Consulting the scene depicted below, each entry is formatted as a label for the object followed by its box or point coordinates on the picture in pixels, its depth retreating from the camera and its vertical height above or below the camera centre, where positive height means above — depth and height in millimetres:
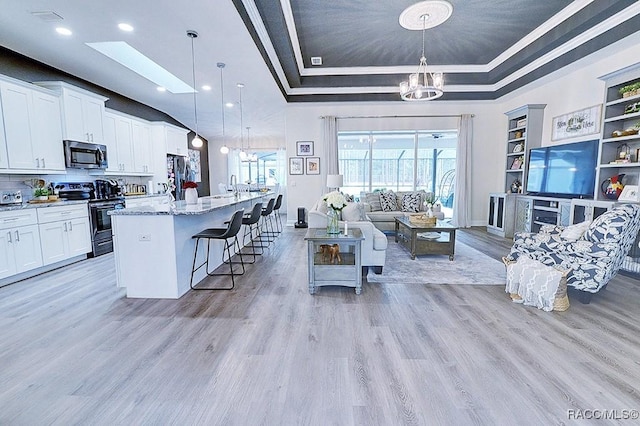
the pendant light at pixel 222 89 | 4657 +1816
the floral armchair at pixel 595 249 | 2719 -668
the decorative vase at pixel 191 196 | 3766 -191
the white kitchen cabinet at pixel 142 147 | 6223 +731
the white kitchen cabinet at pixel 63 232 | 3916 -714
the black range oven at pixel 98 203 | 4668 -353
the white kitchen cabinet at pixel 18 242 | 3422 -733
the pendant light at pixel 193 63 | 3605 +1793
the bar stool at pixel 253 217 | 4285 -543
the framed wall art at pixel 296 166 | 7484 +369
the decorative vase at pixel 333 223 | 3329 -476
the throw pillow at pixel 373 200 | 6473 -432
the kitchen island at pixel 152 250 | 3055 -718
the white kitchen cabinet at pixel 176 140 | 7114 +1036
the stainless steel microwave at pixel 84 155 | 4547 +426
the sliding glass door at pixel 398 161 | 7512 +498
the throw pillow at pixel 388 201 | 6418 -452
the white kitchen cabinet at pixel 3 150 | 3650 +388
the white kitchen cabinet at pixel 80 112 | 4426 +1109
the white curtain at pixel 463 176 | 7020 +98
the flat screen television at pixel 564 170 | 4539 +165
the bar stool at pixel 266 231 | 5348 -1129
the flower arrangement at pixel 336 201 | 3271 -226
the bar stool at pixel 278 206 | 5874 -510
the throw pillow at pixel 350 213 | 3972 -438
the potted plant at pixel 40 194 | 4184 -179
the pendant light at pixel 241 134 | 5656 +1489
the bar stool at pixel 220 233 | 3279 -595
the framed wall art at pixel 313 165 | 7445 +378
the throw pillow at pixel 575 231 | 3033 -536
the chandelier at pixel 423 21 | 3727 +2178
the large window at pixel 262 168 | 10516 +459
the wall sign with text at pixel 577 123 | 4723 +959
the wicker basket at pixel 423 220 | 4543 -618
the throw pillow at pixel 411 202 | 6340 -467
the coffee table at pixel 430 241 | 4398 -911
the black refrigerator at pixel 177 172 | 7479 +232
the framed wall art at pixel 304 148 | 7402 +811
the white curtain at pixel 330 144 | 7164 +885
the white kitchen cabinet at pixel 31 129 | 3744 +712
